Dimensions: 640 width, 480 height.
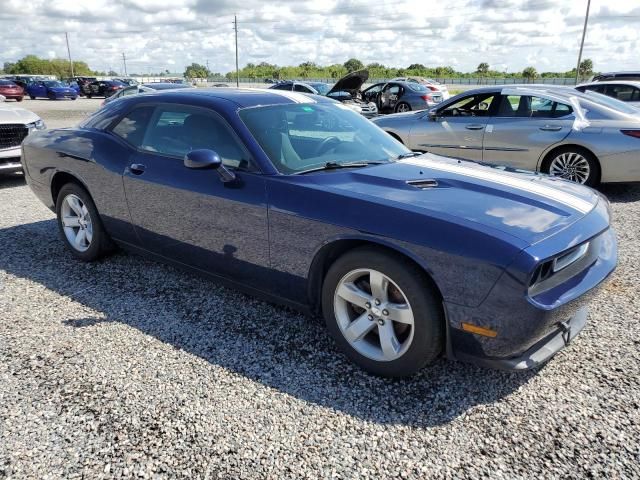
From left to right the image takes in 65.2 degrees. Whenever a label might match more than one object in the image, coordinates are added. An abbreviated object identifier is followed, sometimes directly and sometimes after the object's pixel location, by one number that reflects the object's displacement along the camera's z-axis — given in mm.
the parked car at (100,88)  35375
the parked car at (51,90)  32562
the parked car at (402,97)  17281
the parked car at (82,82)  36188
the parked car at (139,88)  15264
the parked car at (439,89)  18928
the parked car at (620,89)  10992
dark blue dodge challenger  2402
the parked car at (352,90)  15137
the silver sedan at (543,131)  6480
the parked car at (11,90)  29156
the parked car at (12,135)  7676
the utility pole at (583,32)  35212
